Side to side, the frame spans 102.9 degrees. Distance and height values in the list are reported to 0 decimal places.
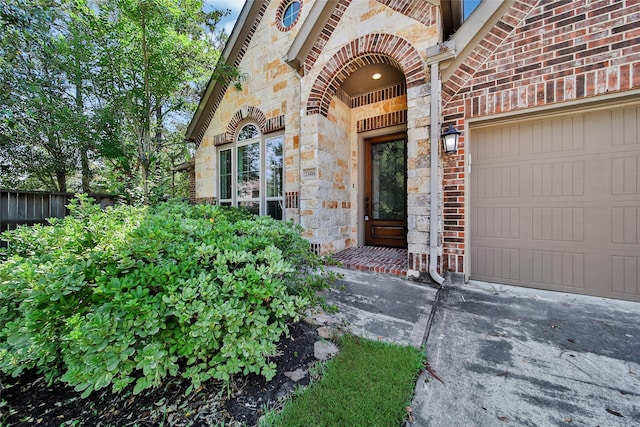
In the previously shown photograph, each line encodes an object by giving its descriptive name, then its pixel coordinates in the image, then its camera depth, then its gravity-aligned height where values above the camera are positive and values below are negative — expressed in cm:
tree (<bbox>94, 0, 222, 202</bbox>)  489 +321
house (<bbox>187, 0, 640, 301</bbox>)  280 +109
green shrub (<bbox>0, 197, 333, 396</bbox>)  133 -52
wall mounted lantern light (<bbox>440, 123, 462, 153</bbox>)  320 +92
